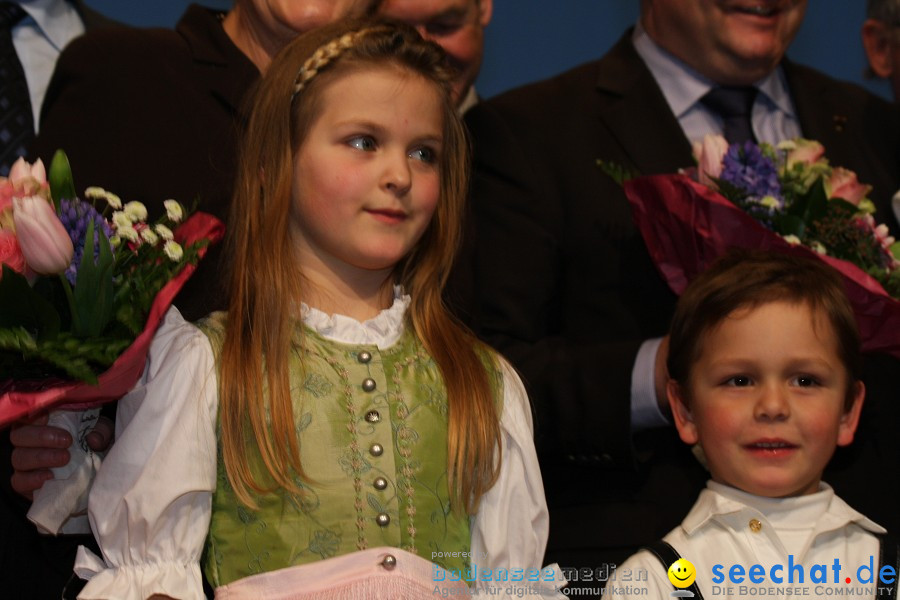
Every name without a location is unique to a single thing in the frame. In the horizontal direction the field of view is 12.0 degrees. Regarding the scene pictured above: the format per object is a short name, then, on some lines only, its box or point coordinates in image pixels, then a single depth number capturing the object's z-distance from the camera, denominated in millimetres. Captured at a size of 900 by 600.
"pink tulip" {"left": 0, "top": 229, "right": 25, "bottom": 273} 3198
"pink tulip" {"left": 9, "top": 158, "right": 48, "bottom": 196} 3220
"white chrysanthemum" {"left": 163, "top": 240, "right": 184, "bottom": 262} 3227
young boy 3338
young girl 3213
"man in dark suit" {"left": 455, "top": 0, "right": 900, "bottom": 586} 3492
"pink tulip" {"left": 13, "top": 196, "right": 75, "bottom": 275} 3168
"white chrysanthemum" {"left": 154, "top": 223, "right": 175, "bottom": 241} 3240
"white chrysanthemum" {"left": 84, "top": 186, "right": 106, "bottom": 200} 3259
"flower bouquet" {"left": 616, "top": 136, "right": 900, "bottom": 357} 3410
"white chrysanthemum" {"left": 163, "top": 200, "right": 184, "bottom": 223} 3267
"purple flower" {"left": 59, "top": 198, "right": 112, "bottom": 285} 3211
